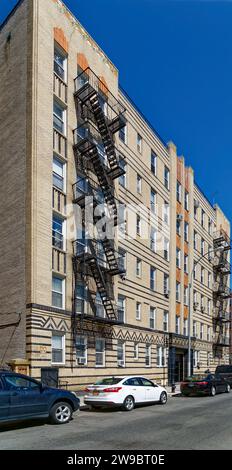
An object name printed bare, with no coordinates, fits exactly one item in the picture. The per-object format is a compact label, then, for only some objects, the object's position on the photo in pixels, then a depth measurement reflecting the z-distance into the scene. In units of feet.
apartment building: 71.56
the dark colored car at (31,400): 40.37
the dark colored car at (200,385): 83.56
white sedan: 56.95
